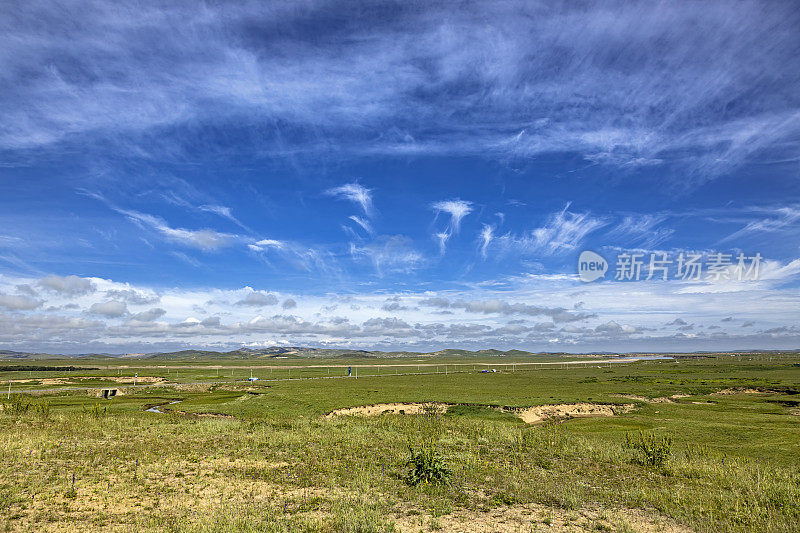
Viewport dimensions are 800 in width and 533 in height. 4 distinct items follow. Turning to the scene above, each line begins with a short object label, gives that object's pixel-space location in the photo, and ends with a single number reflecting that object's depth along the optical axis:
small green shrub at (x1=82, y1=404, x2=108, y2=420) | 28.80
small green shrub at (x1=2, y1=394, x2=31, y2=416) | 30.99
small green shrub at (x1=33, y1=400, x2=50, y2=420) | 28.72
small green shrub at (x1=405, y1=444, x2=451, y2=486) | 14.75
